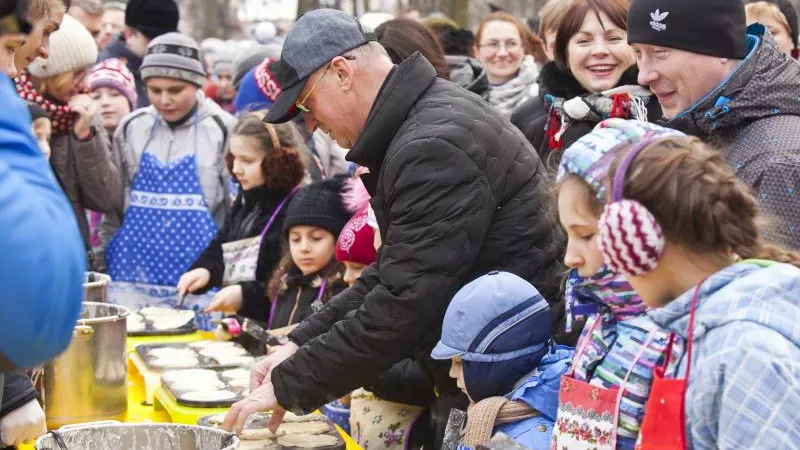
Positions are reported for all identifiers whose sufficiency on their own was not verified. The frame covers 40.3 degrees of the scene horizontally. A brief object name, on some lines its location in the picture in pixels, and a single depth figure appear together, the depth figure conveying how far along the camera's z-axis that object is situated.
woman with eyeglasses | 5.71
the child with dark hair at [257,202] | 4.36
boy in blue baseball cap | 2.39
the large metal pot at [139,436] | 2.31
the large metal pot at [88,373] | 3.02
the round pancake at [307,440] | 2.58
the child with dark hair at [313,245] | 3.97
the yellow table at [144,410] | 2.96
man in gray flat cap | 2.53
